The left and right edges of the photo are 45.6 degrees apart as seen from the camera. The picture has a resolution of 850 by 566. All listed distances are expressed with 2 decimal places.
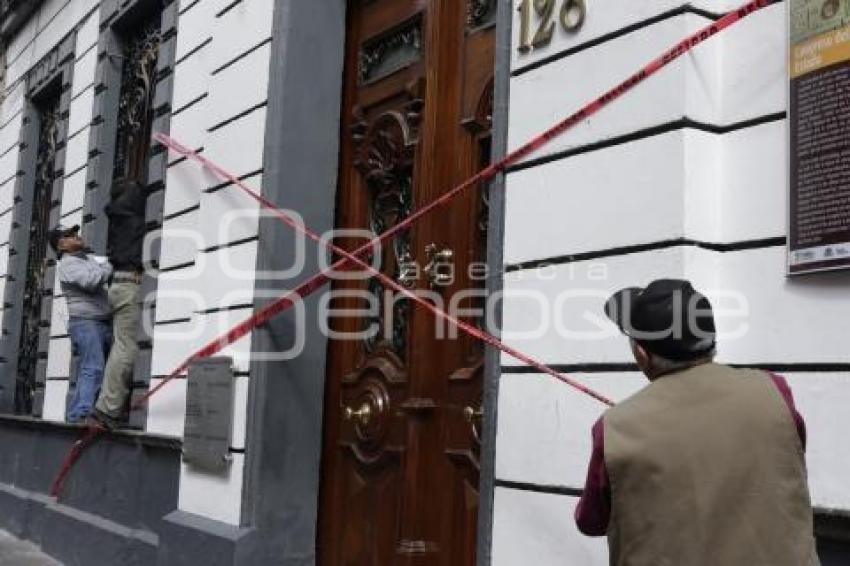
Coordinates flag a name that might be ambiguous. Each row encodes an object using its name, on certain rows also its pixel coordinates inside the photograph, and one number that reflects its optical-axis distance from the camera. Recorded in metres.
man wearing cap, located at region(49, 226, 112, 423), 7.84
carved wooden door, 4.66
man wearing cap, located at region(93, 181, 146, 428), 7.37
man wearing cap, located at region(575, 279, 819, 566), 2.38
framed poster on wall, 3.03
